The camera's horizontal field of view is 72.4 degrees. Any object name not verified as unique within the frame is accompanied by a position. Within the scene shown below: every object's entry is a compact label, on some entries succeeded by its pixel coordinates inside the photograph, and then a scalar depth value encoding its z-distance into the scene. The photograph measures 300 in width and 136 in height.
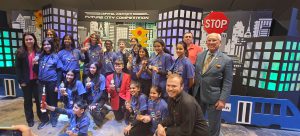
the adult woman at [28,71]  3.19
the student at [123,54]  4.36
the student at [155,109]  2.76
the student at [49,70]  3.26
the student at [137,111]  2.82
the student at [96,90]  3.57
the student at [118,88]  3.63
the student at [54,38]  3.57
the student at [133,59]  3.67
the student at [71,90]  3.26
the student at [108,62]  4.18
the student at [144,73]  3.35
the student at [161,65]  3.12
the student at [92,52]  3.82
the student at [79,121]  2.71
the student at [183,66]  2.91
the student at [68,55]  3.52
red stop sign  5.11
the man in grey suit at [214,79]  2.43
